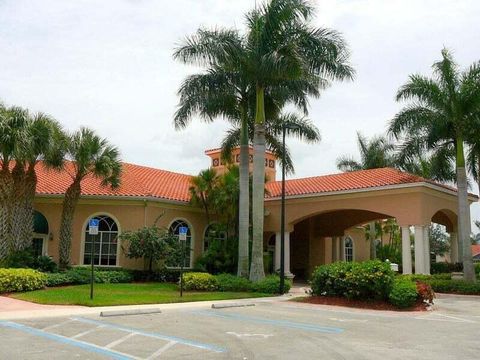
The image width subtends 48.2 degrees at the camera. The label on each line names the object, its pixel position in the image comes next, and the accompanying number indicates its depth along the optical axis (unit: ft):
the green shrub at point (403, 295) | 55.98
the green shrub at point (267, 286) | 70.74
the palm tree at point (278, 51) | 72.69
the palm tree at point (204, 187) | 89.76
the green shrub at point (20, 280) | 62.18
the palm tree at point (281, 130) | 88.17
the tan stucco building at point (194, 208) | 83.20
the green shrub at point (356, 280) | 58.39
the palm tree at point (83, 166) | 76.64
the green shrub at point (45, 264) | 73.26
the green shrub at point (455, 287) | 74.03
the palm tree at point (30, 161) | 70.49
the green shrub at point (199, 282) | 71.67
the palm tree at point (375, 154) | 124.36
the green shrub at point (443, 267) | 98.86
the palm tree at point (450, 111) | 77.51
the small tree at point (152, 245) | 81.00
